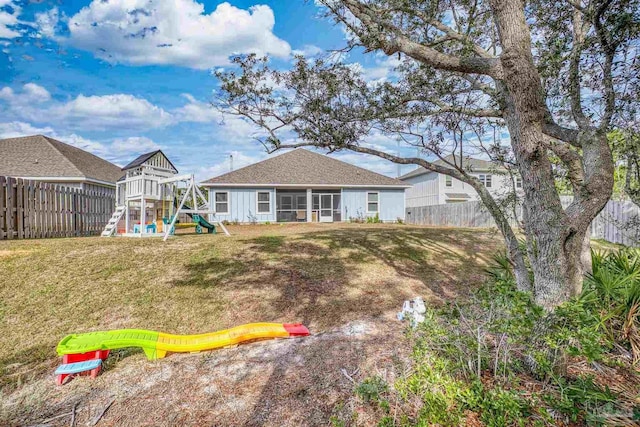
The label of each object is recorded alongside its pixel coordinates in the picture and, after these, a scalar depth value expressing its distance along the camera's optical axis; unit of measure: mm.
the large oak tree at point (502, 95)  3086
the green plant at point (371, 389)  2525
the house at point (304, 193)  20844
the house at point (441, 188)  26652
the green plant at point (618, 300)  3326
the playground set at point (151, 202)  11180
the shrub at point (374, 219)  21819
